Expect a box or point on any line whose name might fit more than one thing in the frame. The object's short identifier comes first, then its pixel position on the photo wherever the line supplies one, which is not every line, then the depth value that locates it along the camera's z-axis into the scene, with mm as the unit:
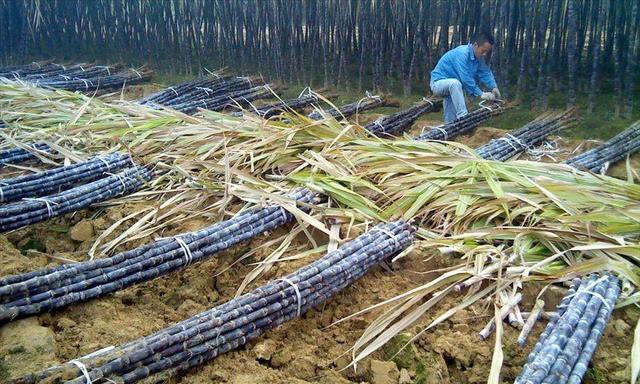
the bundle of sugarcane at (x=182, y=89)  6547
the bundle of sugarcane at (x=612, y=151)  4016
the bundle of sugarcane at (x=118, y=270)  2172
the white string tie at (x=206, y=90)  6903
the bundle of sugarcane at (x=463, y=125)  4892
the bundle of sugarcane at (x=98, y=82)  7168
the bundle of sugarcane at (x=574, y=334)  1826
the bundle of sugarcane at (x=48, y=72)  7731
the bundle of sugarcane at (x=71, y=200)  2916
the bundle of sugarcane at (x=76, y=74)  7570
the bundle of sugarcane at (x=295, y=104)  6102
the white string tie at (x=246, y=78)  7540
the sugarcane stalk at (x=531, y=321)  2113
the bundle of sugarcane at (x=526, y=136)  4262
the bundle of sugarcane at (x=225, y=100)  6045
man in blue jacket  5480
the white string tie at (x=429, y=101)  6078
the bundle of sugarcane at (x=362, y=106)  6047
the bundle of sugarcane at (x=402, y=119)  5172
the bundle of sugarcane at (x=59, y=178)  3277
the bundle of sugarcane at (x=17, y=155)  3965
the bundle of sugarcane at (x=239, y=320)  1799
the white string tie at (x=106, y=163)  3687
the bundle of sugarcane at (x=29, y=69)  7993
